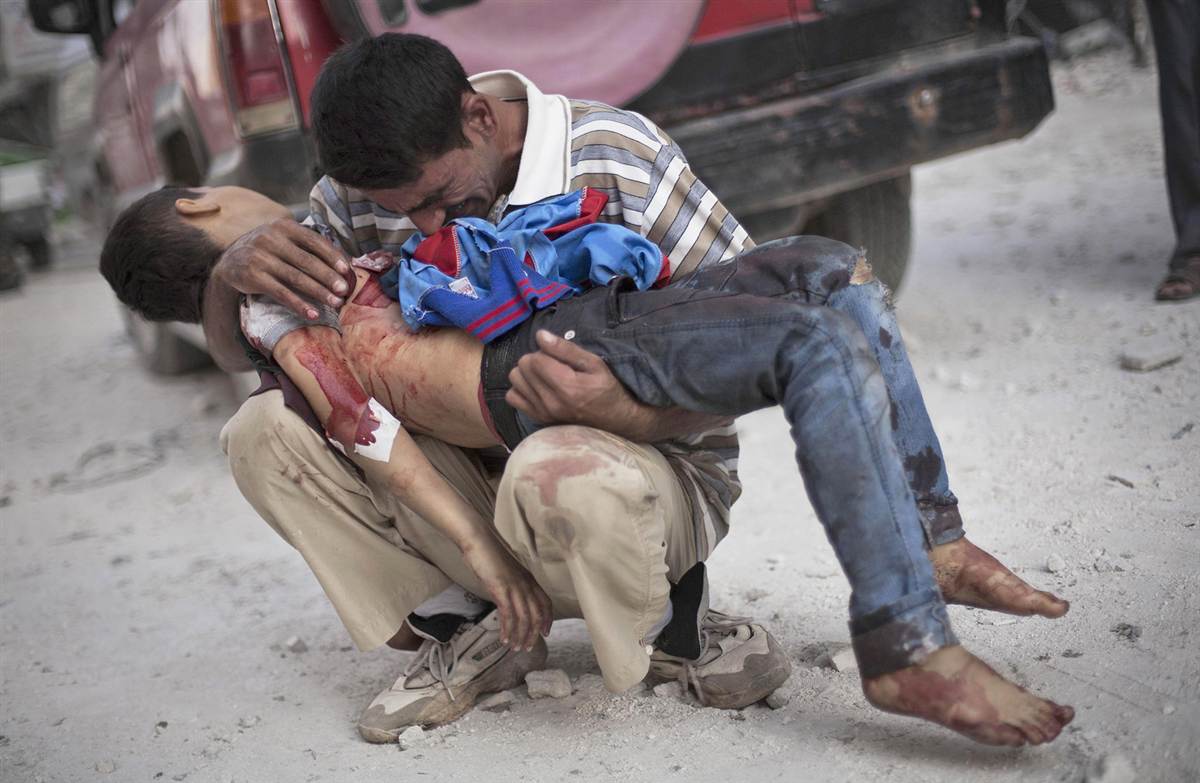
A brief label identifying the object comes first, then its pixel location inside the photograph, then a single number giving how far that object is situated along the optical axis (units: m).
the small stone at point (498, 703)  2.30
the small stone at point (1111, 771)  1.64
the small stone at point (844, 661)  2.18
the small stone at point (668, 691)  2.21
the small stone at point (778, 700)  2.11
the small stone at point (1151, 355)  3.48
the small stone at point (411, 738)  2.18
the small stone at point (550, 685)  2.28
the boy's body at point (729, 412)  1.67
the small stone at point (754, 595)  2.61
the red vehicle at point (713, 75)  3.24
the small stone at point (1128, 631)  2.07
